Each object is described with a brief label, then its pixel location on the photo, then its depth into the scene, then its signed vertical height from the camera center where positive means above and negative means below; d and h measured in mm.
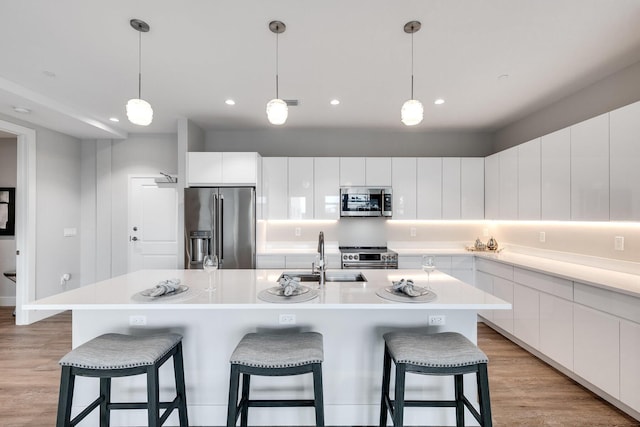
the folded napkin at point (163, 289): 1670 -428
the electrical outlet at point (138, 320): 1896 -671
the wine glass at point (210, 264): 1911 -318
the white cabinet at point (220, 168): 3898 +623
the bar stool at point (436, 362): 1470 -737
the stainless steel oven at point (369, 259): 3938 -597
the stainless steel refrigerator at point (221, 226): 3730 -137
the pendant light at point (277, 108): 2047 +755
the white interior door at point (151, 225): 4668 -154
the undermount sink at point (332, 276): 2414 -511
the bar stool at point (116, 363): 1453 -733
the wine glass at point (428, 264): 1846 -309
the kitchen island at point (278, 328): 1907 -866
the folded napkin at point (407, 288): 1687 -433
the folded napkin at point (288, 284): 1679 -407
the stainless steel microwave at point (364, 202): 4230 +184
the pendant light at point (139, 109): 1989 +722
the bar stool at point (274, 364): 1456 -738
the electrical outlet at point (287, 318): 1871 -656
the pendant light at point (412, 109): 2033 +738
